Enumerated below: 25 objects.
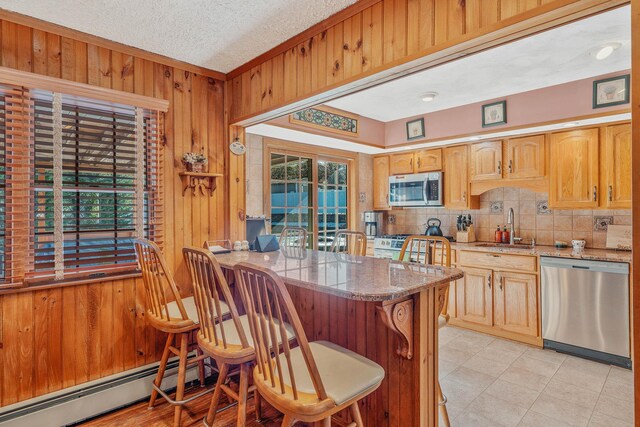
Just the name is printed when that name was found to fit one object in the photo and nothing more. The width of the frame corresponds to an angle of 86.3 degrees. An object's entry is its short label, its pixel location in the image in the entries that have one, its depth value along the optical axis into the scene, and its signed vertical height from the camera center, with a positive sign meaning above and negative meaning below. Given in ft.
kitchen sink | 12.19 -1.20
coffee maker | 16.10 -0.50
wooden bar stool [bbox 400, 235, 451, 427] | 6.23 -0.99
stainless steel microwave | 14.06 +1.03
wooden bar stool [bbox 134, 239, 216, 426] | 6.36 -1.99
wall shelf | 8.72 +0.85
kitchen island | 4.89 -1.82
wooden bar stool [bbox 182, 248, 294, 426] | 5.17 -2.02
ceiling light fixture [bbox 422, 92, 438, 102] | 11.35 +3.98
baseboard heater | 6.42 -3.81
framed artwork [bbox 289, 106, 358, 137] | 11.66 +3.41
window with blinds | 6.52 +0.60
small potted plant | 8.61 +1.34
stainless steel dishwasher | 9.48 -2.80
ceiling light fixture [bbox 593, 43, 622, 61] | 8.07 +3.96
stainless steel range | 14.46 -1.40
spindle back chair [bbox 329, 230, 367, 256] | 9.12 -0.81
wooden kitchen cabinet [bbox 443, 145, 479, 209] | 13.44 +1.36
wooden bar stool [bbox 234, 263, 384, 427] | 3.99 -2.15
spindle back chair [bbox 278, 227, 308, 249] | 10.36 -0.84
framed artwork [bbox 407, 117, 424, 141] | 13.98 +3.51
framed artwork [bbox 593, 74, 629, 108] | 9.52 +3.45
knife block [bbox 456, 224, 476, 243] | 13.70 -0.92
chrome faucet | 12.91 -0.55
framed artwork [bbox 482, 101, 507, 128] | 11.71 +3.47
